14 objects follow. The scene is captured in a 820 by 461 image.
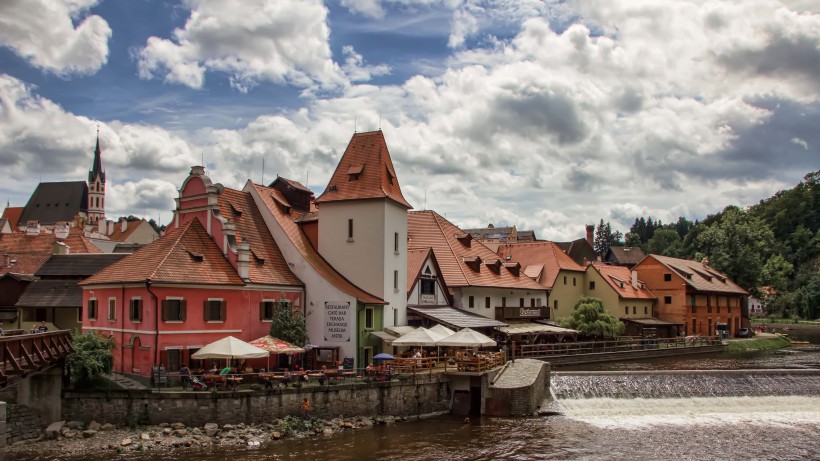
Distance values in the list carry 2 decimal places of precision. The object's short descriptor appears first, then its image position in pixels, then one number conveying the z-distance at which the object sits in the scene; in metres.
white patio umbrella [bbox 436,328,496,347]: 39.53
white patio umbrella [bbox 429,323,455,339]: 40.77
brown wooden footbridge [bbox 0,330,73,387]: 26.20
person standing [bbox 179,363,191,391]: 31.64
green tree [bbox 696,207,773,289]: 98.19
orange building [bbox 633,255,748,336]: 81.19
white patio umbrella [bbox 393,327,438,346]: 39.44
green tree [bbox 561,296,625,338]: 60.94
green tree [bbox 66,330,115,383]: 31.72
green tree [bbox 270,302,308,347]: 39.34
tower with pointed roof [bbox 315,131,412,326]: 44.53
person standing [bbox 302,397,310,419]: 32.53
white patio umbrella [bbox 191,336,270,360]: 32.72
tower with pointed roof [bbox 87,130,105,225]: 153.50
